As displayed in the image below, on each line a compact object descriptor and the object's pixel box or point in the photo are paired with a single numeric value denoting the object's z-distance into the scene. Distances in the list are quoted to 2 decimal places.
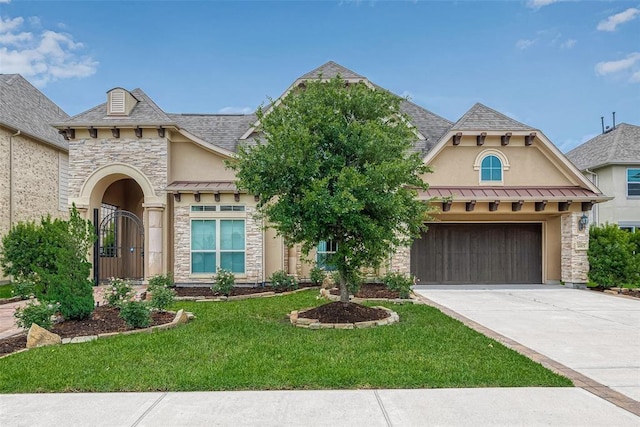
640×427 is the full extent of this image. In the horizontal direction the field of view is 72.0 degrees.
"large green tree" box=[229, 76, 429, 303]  8.06
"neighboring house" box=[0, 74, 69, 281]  16.94
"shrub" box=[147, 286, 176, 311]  9.09
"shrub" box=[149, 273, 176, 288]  12.19
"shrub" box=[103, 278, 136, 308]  8.94
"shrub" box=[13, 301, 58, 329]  7.39
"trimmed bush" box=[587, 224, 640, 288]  14.31
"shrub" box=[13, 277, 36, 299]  8.32
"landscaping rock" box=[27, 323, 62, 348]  6.89
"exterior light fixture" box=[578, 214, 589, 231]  15.09
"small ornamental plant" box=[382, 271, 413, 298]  11.84
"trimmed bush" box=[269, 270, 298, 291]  14.02
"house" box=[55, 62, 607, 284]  15.10
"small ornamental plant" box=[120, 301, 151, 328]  7.89
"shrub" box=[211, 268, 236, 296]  12.74
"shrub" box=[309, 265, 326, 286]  14.88
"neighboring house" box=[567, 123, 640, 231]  21.78
